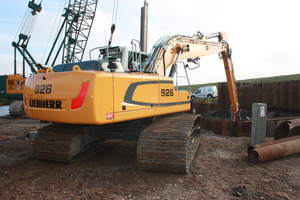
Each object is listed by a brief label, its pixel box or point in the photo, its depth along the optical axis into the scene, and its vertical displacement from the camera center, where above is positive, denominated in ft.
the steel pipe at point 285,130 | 20.20 -3.49
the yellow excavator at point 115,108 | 11.19 -0.92
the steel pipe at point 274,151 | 14.48 -3.95
